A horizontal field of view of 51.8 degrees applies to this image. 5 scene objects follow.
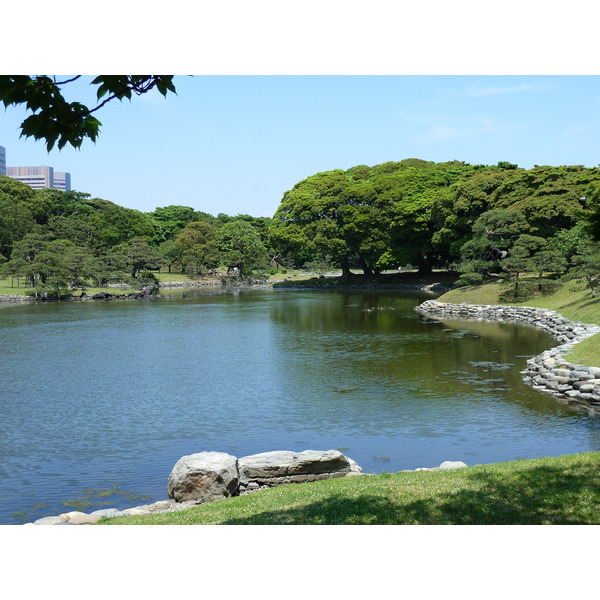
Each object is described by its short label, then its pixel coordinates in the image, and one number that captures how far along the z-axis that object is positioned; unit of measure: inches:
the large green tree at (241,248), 3275.1
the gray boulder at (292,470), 418.6
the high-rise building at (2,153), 7437.5
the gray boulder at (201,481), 387.9
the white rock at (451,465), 401.1
